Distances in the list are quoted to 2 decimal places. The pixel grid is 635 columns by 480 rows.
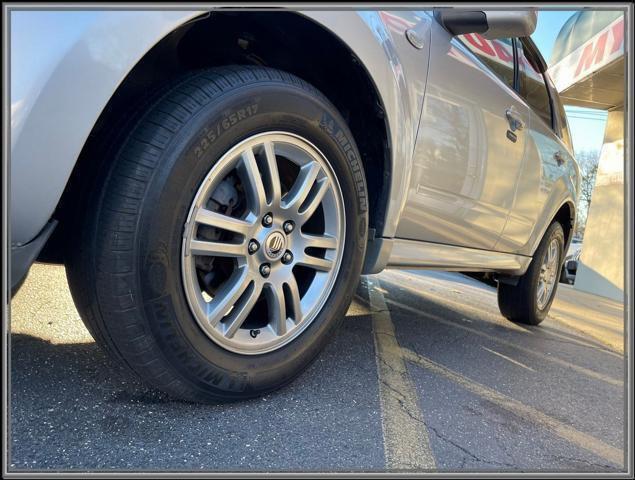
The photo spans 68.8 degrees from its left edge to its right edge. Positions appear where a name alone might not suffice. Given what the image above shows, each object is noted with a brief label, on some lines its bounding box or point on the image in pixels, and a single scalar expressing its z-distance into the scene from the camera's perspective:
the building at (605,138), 8.27
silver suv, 1.09
